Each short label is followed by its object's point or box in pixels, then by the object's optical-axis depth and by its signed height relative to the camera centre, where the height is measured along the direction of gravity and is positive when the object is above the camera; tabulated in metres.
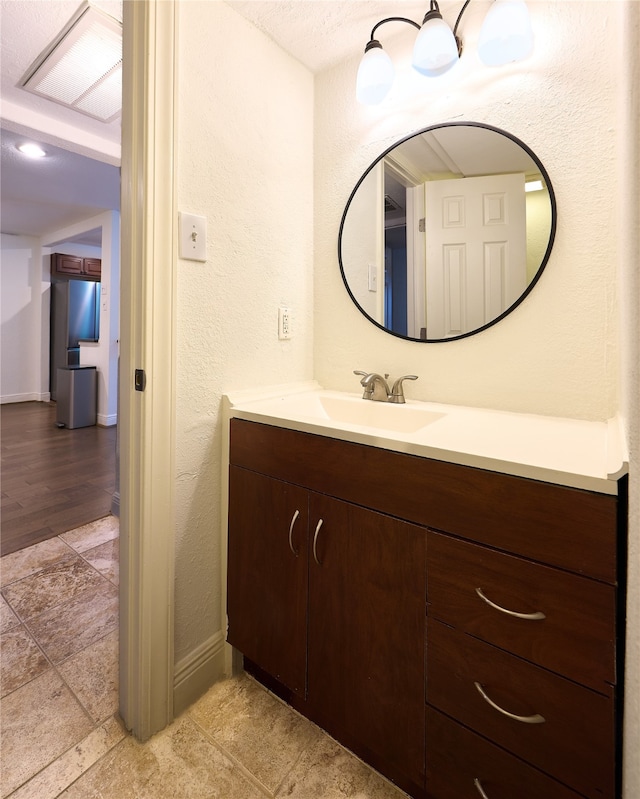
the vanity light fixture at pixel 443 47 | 1.06 +1.01
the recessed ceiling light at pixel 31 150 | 2.95 +1.83
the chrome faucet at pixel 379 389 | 1.33 +0.01
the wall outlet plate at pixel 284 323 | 1.47 +0.26
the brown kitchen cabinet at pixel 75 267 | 5.77 +1.85
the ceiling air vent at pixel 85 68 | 1.60 +1.54
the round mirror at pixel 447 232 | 1.15 +0.53
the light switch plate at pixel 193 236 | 1.11 +0.44
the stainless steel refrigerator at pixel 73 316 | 5.39 +1.05
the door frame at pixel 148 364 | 1.02 +0.07
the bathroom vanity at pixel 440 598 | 0.65 -0.42
